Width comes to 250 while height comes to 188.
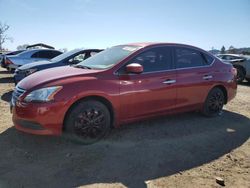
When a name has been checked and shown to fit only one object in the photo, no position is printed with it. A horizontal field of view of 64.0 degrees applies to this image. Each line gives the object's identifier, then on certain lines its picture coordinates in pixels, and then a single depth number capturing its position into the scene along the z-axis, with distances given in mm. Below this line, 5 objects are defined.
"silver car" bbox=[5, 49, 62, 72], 8996
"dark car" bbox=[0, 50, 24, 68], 9950
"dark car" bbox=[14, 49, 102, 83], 5794
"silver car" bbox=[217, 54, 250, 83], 9595
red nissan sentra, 2943
